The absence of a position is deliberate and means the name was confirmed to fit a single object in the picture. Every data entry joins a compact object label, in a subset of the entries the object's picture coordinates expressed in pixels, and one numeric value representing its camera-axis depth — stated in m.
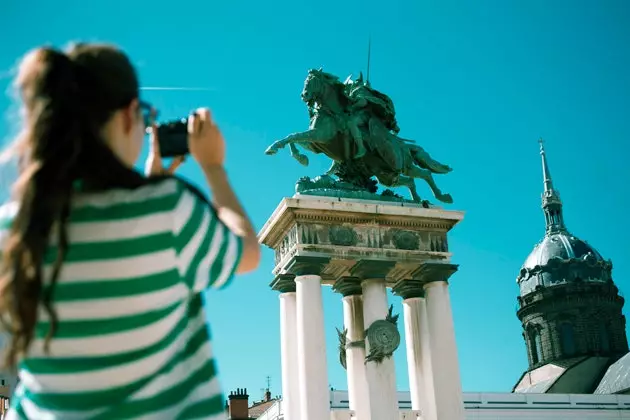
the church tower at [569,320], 66.62
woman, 2.16
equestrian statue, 22.72
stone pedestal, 20.38
